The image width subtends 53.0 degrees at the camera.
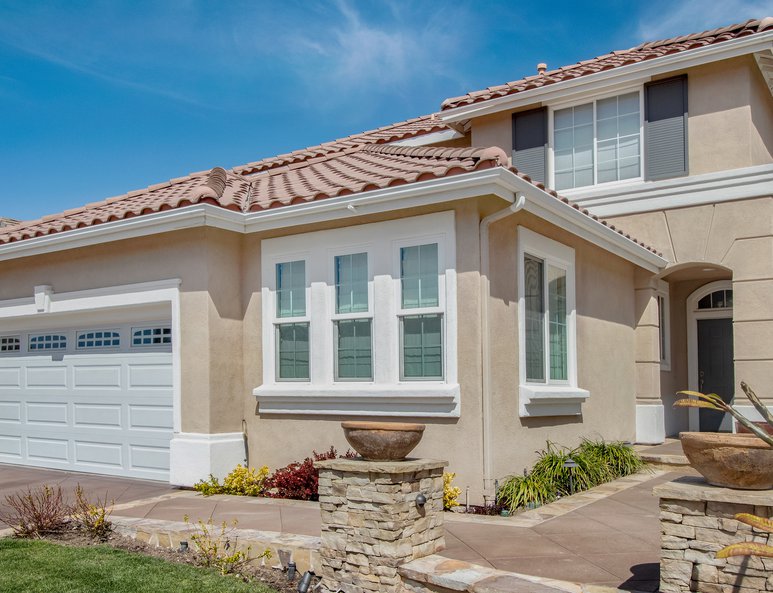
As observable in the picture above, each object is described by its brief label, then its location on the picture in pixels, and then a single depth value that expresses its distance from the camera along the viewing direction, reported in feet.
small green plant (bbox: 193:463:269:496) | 31.12
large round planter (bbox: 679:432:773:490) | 15.33
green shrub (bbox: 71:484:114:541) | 24.75
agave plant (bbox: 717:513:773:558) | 13.85
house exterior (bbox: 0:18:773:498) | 29.32
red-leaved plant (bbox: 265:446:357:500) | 29.22
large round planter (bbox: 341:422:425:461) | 20.70
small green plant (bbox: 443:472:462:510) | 27.35
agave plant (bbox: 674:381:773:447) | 14.24
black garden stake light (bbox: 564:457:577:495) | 30.01
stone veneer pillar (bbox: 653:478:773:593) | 15.03
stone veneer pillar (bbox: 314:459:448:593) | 19.69
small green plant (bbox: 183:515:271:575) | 21.56
